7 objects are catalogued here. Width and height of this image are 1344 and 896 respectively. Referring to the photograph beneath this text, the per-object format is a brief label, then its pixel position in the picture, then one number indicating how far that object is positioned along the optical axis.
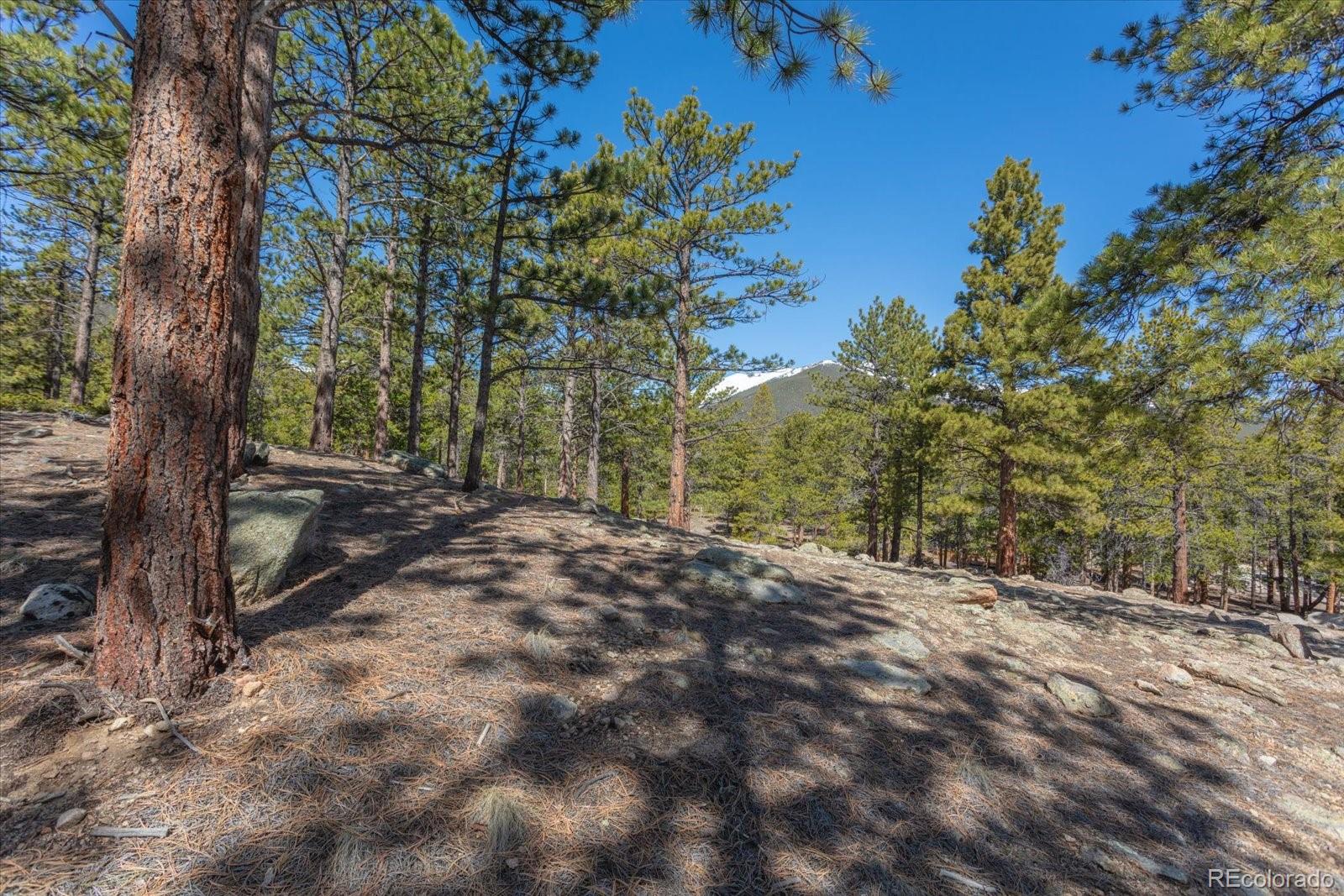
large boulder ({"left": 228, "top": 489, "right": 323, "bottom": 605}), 3.07
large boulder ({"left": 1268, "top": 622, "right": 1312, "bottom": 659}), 5.04
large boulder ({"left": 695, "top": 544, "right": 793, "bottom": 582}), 5.28
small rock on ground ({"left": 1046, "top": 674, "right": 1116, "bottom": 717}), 3.41
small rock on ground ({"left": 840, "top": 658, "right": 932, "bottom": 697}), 3.35
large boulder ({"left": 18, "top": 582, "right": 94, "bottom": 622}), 2.52
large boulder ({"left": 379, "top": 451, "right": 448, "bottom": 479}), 9.81
